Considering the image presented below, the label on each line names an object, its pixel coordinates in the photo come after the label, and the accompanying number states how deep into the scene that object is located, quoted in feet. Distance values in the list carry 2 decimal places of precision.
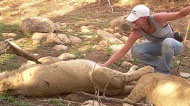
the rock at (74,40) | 28.39
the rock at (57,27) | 31.70
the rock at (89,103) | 14.10
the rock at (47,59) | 19.60
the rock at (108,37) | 27.54
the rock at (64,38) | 28.08
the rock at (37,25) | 30.17
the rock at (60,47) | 26.20
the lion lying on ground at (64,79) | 16.19
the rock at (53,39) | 27.65
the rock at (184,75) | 19.83
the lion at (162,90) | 13.58
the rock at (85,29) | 32.68
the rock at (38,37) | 28.05
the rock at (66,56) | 22.65
